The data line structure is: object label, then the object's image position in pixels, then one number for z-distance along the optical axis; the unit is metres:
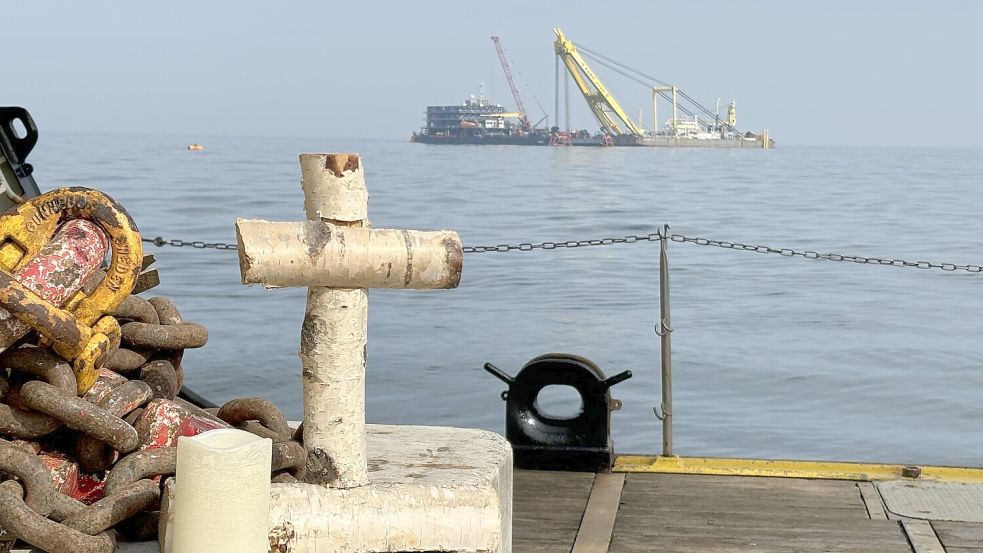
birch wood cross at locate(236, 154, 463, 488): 2.45
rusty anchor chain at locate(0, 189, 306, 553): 2.52
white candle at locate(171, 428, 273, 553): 2.27
